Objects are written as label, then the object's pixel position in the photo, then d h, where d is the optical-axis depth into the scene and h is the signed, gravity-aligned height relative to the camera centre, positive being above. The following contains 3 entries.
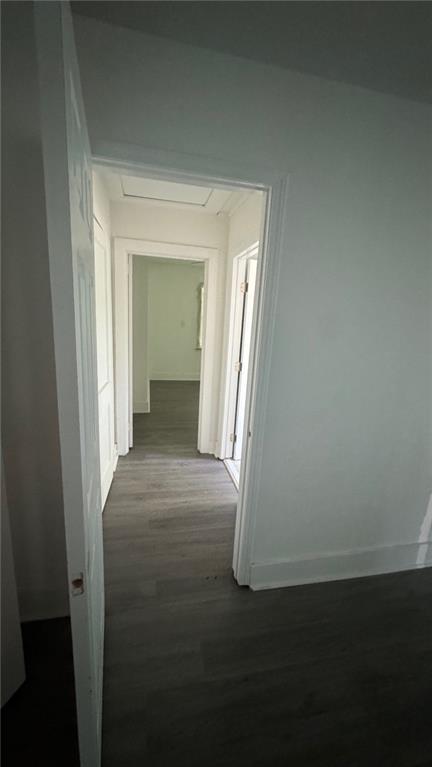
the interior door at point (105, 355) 2.12 -0.34
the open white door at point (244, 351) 2.79 -0.30
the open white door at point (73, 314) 0.53 -0.01
